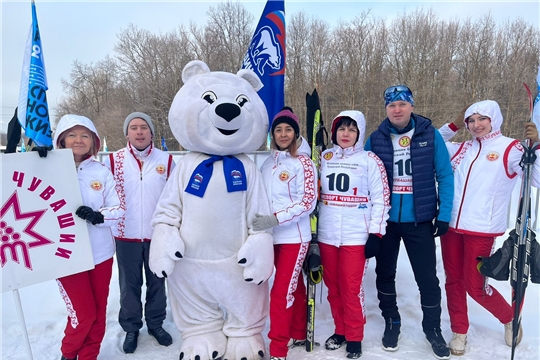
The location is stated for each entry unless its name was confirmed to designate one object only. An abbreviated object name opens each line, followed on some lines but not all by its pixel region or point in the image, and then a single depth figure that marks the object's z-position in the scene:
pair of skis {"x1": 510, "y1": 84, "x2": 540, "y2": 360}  2.80
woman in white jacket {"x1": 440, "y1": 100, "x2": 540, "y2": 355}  2.93
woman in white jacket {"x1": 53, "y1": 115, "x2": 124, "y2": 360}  2.59
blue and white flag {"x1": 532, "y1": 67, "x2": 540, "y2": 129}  2.74
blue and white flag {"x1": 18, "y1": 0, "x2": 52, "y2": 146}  2.43
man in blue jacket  2.97
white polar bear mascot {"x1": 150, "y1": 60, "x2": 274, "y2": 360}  2.62
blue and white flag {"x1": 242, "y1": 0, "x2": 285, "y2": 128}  4.04
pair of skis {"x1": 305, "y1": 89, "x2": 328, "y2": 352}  2.93
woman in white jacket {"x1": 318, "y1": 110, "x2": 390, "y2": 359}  2.93
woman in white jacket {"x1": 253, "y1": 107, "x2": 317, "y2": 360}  2.81
